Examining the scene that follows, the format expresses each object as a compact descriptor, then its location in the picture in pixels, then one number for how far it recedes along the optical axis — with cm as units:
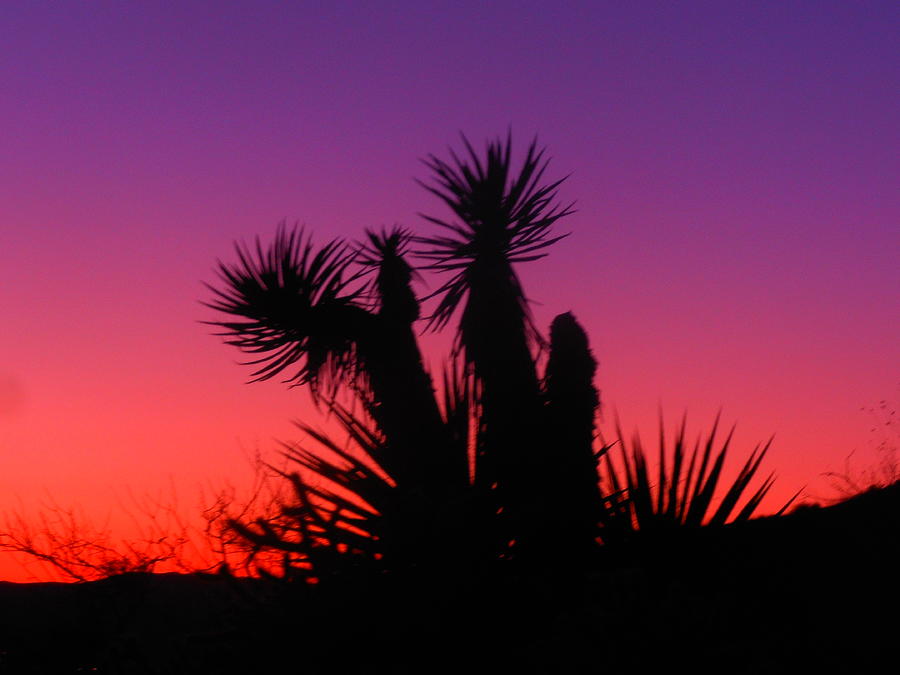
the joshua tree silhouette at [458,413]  1164
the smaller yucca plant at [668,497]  1382
